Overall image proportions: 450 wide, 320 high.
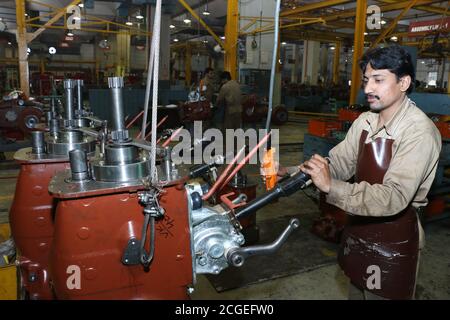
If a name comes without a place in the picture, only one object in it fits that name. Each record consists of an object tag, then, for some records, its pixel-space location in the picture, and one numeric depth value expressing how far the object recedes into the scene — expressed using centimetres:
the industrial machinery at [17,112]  490
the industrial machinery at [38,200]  171
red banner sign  701
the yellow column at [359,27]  621
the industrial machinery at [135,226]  102
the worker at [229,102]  594
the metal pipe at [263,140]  116
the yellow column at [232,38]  693
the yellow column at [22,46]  632
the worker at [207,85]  665
